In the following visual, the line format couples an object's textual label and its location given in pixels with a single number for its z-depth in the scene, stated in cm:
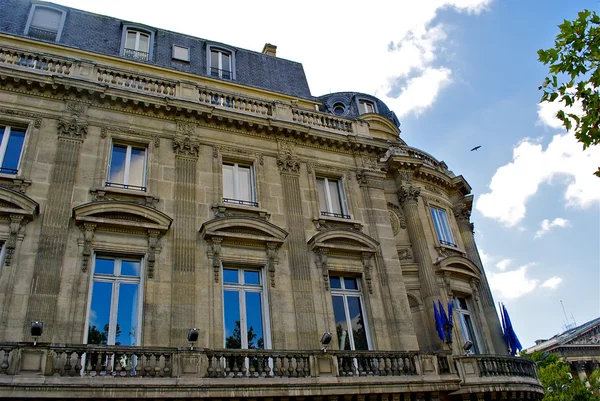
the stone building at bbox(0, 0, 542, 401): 1141
